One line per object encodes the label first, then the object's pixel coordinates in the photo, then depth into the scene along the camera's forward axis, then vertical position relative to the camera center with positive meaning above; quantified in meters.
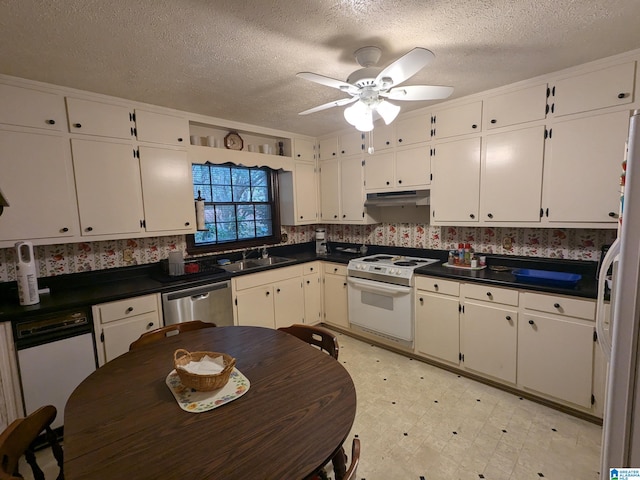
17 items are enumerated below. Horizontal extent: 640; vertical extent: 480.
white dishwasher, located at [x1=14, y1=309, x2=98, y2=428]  1.86 -0.87
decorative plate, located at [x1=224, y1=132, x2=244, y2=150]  3.22 +0.82
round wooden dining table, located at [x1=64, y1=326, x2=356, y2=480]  0.82 -0.68
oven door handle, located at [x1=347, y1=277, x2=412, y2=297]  2.86 -0.75
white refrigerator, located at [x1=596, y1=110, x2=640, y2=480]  0.86 -0.39
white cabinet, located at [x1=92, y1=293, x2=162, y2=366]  2.11 -0.75
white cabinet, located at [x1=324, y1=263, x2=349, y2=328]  3.48 -0.97
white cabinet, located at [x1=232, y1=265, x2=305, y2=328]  2.95 -0.87
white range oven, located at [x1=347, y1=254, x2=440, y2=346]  2.86 -0.84
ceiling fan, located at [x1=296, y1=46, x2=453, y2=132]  1.55 +0.70
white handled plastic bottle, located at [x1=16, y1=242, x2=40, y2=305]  1.95 -0.36
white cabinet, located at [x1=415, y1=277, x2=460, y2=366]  2.61 -0.98
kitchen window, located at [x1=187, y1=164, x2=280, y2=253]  3.25 +0.11
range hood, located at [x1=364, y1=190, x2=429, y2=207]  3.03 +0.14
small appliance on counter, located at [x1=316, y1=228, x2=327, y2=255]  4.04 -0.39
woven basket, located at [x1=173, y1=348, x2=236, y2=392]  1.12 -0.61
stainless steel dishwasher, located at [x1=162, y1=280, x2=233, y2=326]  2.42 -0.74
